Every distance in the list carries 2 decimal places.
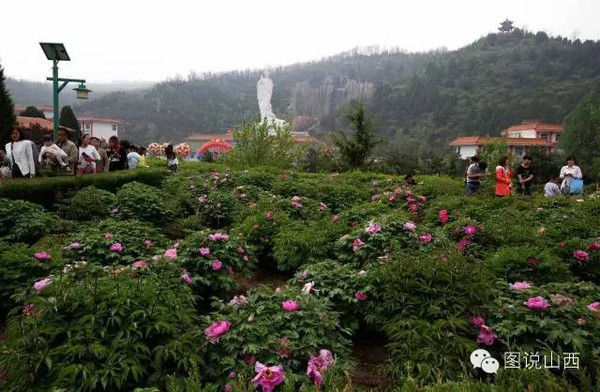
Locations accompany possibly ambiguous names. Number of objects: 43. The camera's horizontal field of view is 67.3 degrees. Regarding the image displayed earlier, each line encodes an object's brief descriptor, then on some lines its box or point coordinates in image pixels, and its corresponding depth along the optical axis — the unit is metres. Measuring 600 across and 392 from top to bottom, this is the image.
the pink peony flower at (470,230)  5.18
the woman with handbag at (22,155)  7.81
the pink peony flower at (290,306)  3.05
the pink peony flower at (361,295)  3.59
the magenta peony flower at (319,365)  2.51
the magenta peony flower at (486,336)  2.96
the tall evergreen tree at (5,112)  19.80
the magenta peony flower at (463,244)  4.85
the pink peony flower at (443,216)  6.19
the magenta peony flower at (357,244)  4.55
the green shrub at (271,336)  2.67
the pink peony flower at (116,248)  4.45
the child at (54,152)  8.24
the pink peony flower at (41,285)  2.94
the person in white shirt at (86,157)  8.90
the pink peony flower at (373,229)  4.70
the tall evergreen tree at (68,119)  42.91
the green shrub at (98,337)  2.37
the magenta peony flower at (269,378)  2.37
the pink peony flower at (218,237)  4.43
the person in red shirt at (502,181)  8.77
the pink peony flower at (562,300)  3.10
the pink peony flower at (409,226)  4.76
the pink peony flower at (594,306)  3.12
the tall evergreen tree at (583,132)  45.86
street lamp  11.50
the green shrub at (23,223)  5.34
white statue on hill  34.62
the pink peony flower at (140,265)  3.50
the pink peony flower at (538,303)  3.05
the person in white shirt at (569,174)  10.77
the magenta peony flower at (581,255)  4.57
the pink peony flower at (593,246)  4.66
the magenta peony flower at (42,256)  3.93
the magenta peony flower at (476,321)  3.05
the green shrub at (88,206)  6.76
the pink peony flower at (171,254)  3.95
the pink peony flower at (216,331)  2.79
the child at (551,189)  10.71
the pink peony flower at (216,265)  4.11
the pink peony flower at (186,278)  3.60
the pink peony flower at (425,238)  4.65
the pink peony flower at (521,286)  3.40
